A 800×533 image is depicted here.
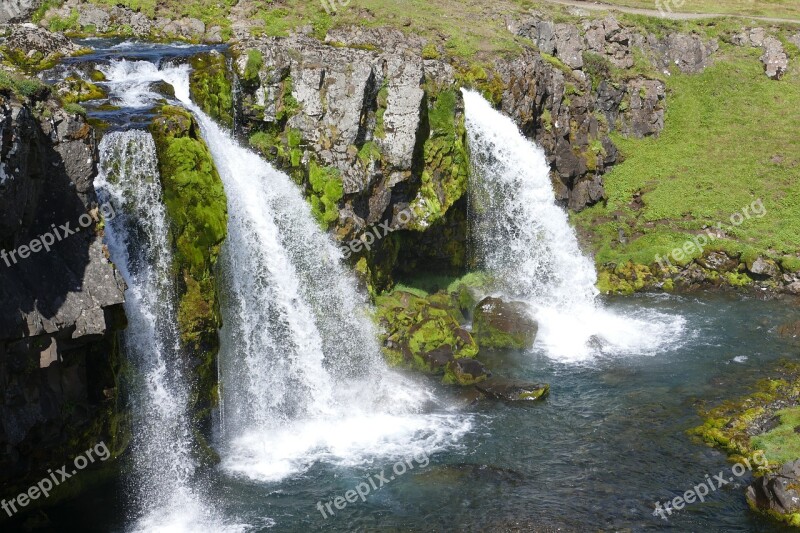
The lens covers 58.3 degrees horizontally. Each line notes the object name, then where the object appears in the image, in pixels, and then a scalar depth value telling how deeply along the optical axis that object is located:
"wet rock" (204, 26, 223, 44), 33.91
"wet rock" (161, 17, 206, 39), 34.59
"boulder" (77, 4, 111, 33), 34.59
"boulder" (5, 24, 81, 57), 26.39
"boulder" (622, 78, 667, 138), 43.94
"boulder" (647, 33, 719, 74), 47.66
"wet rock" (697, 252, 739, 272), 33.94
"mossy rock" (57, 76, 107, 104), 22.37
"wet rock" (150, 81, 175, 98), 24.15
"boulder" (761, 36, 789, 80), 47.63
